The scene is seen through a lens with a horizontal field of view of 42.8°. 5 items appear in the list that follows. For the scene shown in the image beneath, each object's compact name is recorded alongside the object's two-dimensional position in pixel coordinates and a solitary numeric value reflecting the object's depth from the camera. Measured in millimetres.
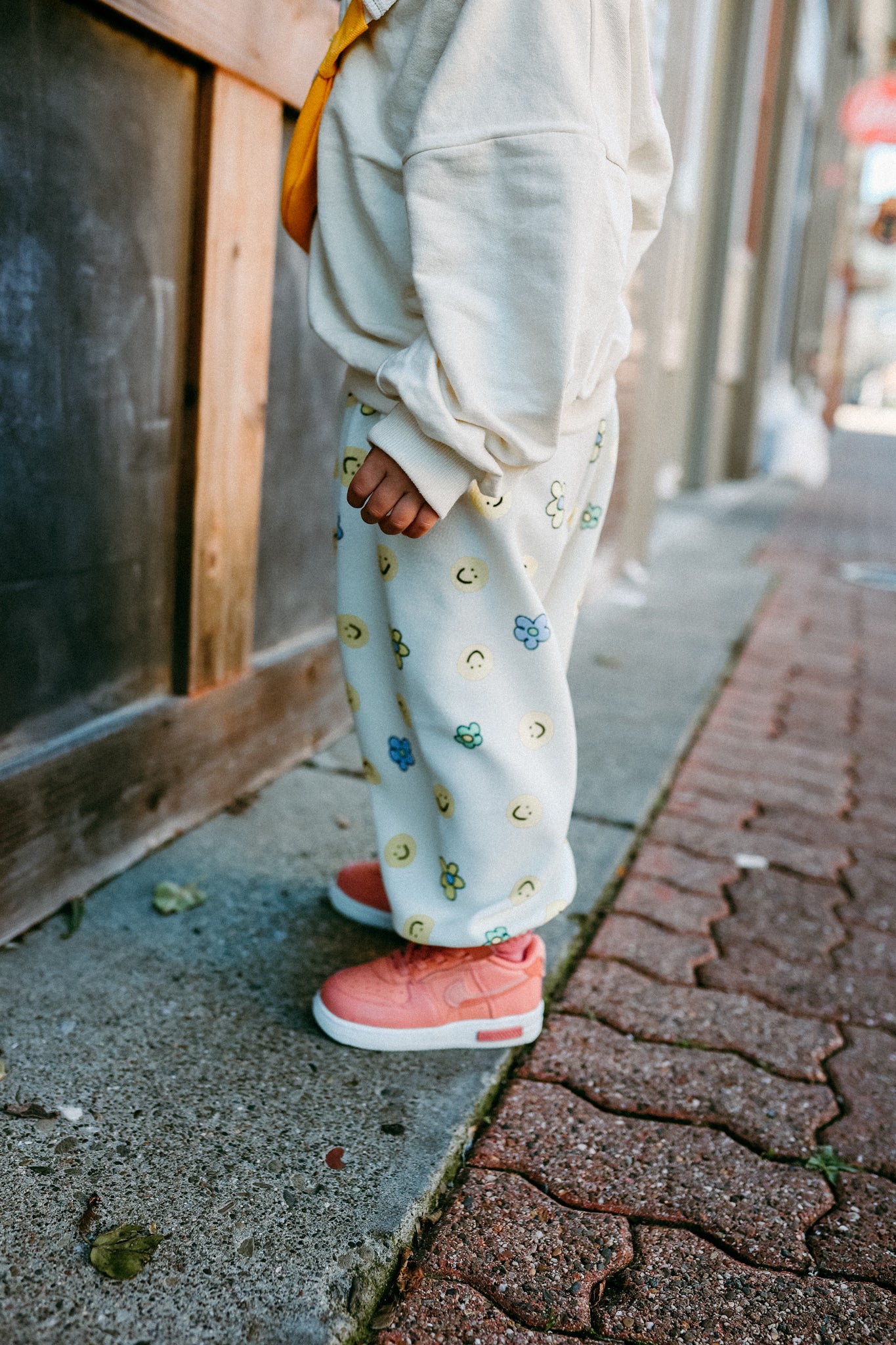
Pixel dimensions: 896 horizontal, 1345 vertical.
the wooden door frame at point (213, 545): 1884
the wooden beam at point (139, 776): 1846
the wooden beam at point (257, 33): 1840
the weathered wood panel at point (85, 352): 1671
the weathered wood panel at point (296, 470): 2434
